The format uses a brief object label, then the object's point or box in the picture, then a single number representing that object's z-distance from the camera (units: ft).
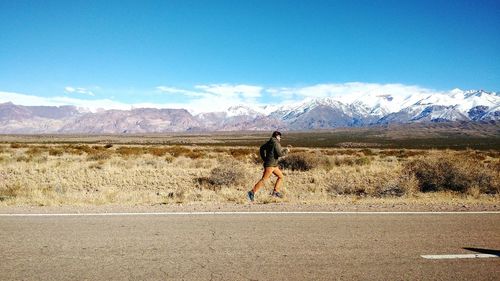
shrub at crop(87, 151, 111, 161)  94.22
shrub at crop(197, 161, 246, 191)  55.77
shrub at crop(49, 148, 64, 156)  117.36
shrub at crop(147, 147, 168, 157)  123.61
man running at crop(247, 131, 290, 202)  39.09
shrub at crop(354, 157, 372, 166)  89.90
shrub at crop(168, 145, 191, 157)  121.19
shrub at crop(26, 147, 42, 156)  116.86
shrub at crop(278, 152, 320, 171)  76.28
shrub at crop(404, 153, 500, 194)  49.93
